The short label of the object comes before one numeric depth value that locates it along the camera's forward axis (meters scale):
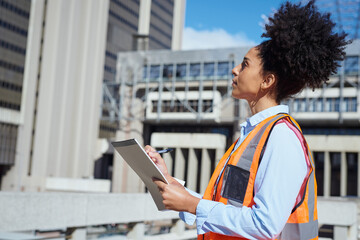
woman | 1.75
